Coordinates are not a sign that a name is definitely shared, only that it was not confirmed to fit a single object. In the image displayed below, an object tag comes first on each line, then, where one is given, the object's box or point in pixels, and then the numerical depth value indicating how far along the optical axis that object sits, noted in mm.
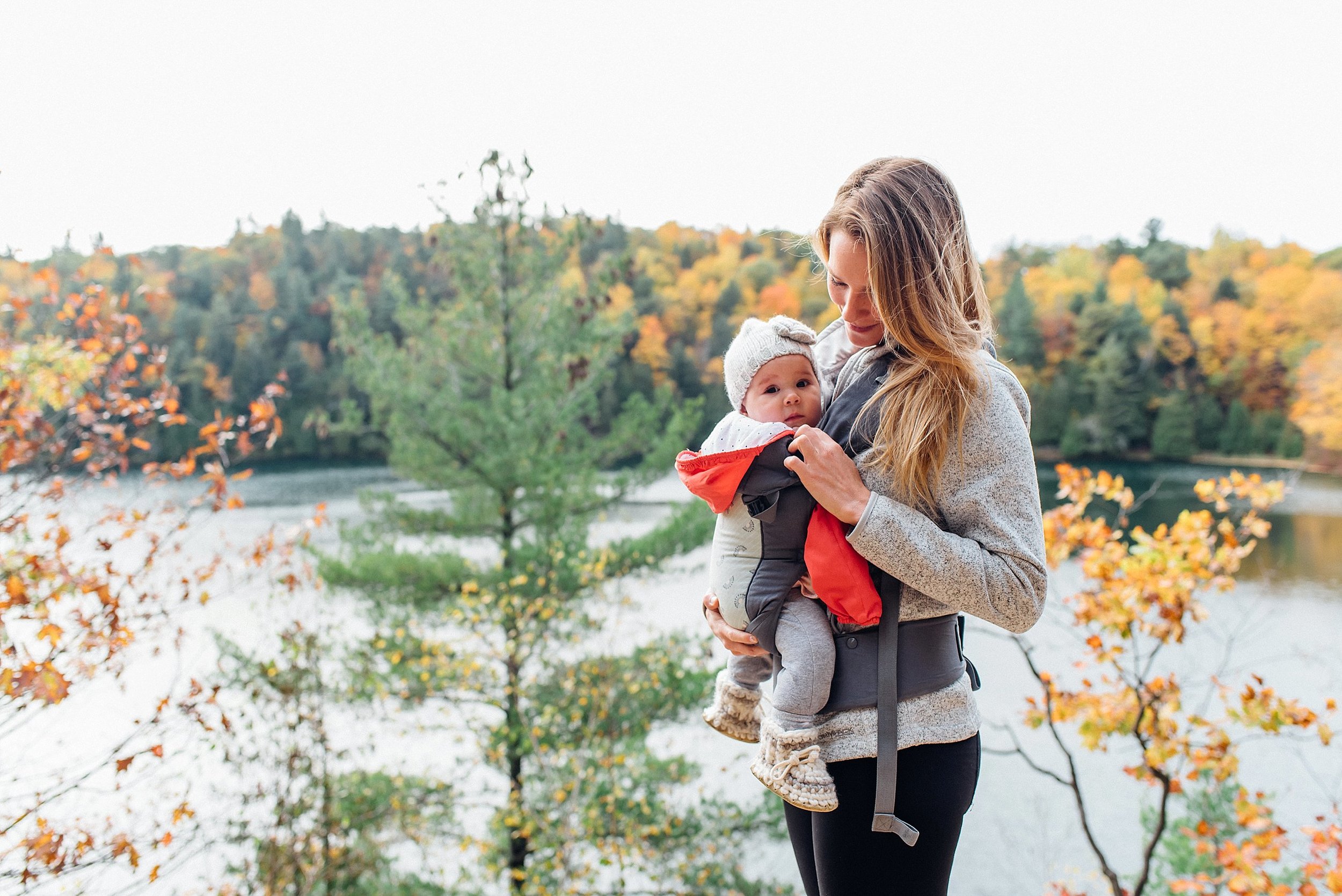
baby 1109
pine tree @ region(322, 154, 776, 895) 5949
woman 1051
